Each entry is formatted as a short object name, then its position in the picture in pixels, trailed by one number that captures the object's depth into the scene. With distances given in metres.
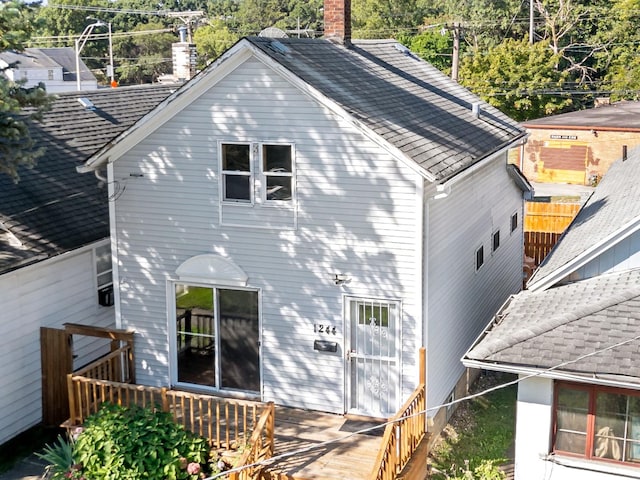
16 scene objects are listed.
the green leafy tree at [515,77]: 47.88
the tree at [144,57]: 92.50
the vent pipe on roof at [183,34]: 27.07
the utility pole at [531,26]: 55.11
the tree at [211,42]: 84.00
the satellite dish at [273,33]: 15.66
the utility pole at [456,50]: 45.72
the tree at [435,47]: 68.38
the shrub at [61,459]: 11.79
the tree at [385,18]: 76.94
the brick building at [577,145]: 38.75
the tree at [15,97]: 11.99
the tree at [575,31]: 58.54
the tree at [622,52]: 53.72
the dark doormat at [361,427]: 12.66
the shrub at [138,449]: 11.30
